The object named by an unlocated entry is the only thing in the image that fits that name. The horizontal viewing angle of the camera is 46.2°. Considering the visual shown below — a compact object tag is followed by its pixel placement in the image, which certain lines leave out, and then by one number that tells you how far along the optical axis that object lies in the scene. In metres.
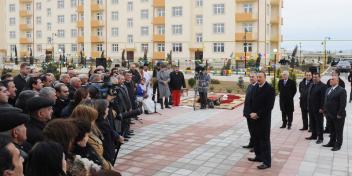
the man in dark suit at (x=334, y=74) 9.64
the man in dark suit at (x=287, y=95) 12.19
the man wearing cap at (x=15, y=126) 3.35
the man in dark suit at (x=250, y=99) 8.41
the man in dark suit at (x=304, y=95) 11.35
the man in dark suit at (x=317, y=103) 10.22
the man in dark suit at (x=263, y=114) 7.96
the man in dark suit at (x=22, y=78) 10.29
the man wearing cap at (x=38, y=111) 4.69
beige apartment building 52.16
